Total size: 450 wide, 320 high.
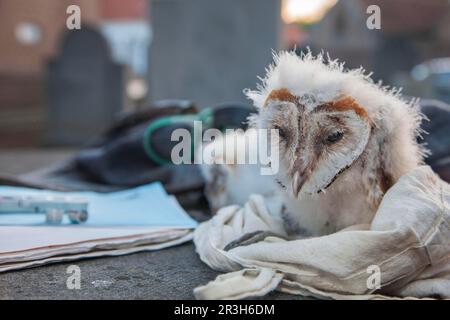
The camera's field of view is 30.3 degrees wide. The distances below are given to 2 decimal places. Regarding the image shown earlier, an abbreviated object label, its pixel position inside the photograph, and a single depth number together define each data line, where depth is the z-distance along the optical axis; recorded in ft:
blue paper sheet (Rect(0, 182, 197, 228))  2.02
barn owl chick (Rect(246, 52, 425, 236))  1.53
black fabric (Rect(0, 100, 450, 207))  2.25
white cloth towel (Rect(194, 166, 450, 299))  1.50
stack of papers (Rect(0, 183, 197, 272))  1.71
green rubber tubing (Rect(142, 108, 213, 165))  2.54
